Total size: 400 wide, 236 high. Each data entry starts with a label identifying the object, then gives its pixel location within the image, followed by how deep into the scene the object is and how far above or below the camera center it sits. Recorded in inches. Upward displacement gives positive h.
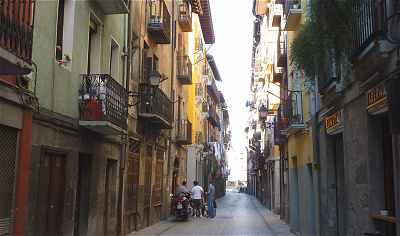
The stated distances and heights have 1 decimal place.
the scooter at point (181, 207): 893.8 -34.5
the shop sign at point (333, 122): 469.1 +60.1
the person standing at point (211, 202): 1025.3 -29.5
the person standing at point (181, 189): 940.5 -5.5
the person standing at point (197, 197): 1013.8 -19.9
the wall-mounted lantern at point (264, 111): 1149.1 +165.1
